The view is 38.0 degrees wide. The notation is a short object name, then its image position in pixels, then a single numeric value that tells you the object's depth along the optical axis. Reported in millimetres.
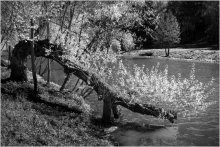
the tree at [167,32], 88562
